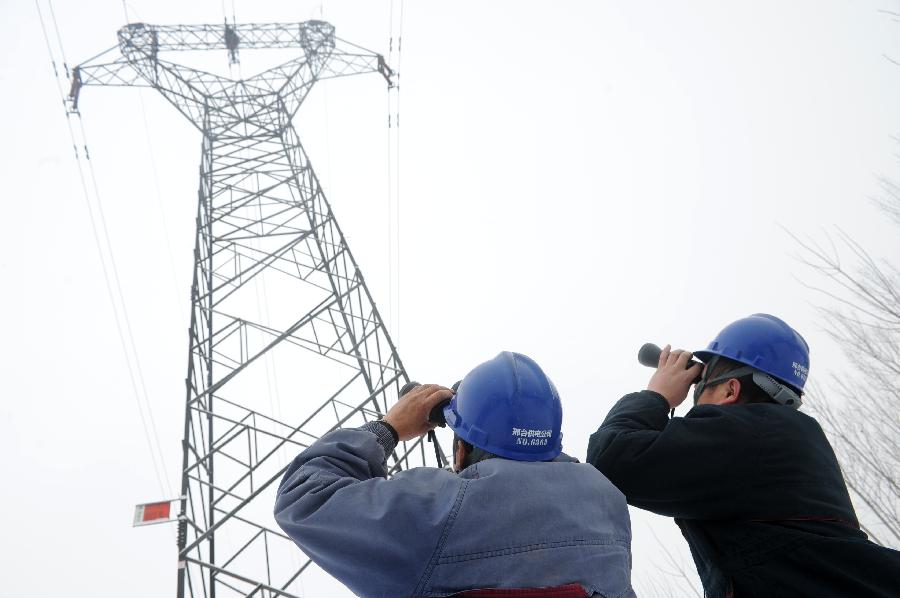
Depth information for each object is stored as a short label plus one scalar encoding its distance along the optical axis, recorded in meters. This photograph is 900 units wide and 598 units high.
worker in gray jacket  1.16
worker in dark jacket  1.44
